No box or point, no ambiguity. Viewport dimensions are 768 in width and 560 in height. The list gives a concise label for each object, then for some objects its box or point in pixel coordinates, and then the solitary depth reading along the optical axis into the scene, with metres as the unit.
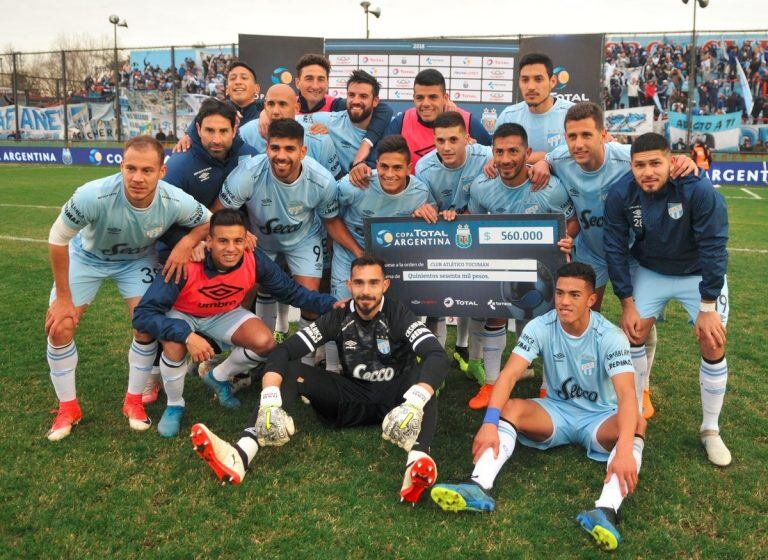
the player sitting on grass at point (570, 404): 3.18
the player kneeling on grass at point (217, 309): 4.02
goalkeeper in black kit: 3.42
